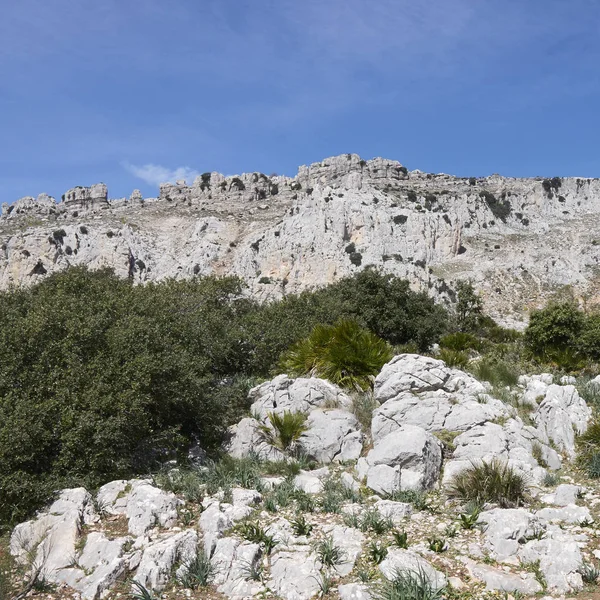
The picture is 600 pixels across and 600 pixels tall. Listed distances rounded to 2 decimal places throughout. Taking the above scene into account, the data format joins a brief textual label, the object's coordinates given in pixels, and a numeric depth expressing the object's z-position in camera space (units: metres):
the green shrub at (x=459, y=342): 19.25
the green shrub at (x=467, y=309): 34.91
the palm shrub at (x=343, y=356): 13.02
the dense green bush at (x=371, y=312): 19.37
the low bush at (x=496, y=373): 13.24
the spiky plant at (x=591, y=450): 8.77
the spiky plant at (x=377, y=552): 6.52
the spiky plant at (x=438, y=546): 6.67
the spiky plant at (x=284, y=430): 10.57
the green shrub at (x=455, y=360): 14.96
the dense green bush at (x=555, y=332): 19.95
